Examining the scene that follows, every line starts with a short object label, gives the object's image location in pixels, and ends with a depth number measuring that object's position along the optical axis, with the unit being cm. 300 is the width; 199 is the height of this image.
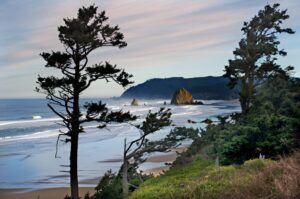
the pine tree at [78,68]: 1680
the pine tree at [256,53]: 2503
